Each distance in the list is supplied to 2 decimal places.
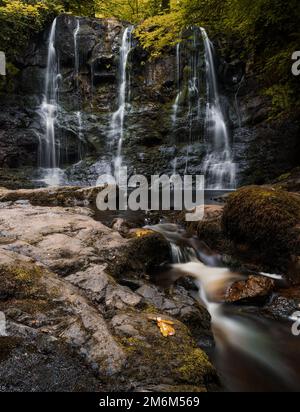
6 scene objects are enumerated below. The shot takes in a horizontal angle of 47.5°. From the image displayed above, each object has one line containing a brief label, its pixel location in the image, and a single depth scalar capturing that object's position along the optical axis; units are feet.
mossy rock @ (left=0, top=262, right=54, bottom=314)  9.12
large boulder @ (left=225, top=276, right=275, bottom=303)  14.20
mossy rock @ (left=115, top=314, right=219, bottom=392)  7.61
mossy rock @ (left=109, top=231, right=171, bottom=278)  13.50
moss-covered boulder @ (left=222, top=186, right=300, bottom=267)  16.51
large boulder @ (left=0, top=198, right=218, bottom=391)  7.40
